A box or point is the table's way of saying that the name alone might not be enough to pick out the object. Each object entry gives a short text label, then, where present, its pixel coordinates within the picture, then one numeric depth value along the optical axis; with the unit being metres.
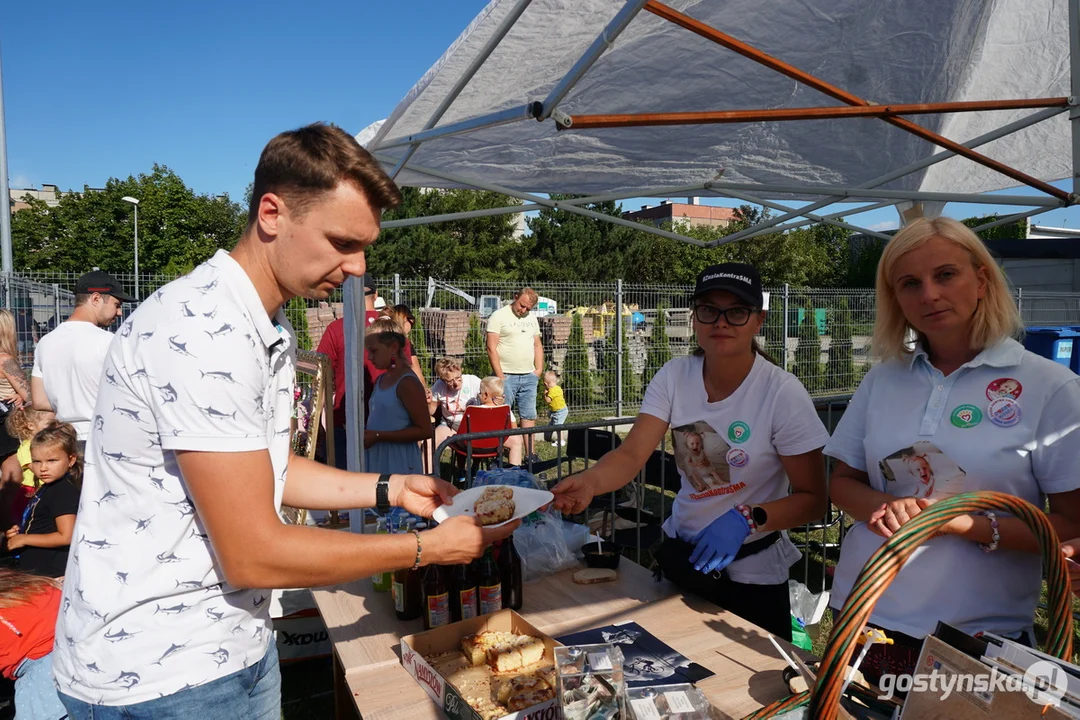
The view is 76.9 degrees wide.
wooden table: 1.71
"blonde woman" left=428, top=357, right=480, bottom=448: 7.96
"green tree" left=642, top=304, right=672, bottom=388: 13.58
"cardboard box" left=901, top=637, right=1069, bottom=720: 0.91
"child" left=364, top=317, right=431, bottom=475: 4.75
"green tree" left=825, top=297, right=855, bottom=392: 14.48
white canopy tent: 2.66
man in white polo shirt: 1.27
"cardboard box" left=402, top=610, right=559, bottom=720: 1.55
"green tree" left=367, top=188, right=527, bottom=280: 32.81
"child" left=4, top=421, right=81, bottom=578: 3.85
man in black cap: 4.81
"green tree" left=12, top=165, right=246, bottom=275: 45.66
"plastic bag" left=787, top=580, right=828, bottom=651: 3.29
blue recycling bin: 8.95
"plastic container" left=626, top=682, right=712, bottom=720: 1.42
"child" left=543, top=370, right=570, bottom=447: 10.11
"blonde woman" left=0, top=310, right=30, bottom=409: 6.30
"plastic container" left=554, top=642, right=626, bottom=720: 1.41
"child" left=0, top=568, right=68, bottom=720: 2.60
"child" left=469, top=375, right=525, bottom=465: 7.06
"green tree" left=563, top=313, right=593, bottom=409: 13.05
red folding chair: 6.87
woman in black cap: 2.35
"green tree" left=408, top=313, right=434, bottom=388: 11.93
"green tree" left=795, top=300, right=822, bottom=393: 14.23
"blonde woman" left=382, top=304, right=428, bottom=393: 6.61
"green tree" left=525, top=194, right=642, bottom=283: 34.38
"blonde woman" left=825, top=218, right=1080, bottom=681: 1.75
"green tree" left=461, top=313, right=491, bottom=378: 12.34
